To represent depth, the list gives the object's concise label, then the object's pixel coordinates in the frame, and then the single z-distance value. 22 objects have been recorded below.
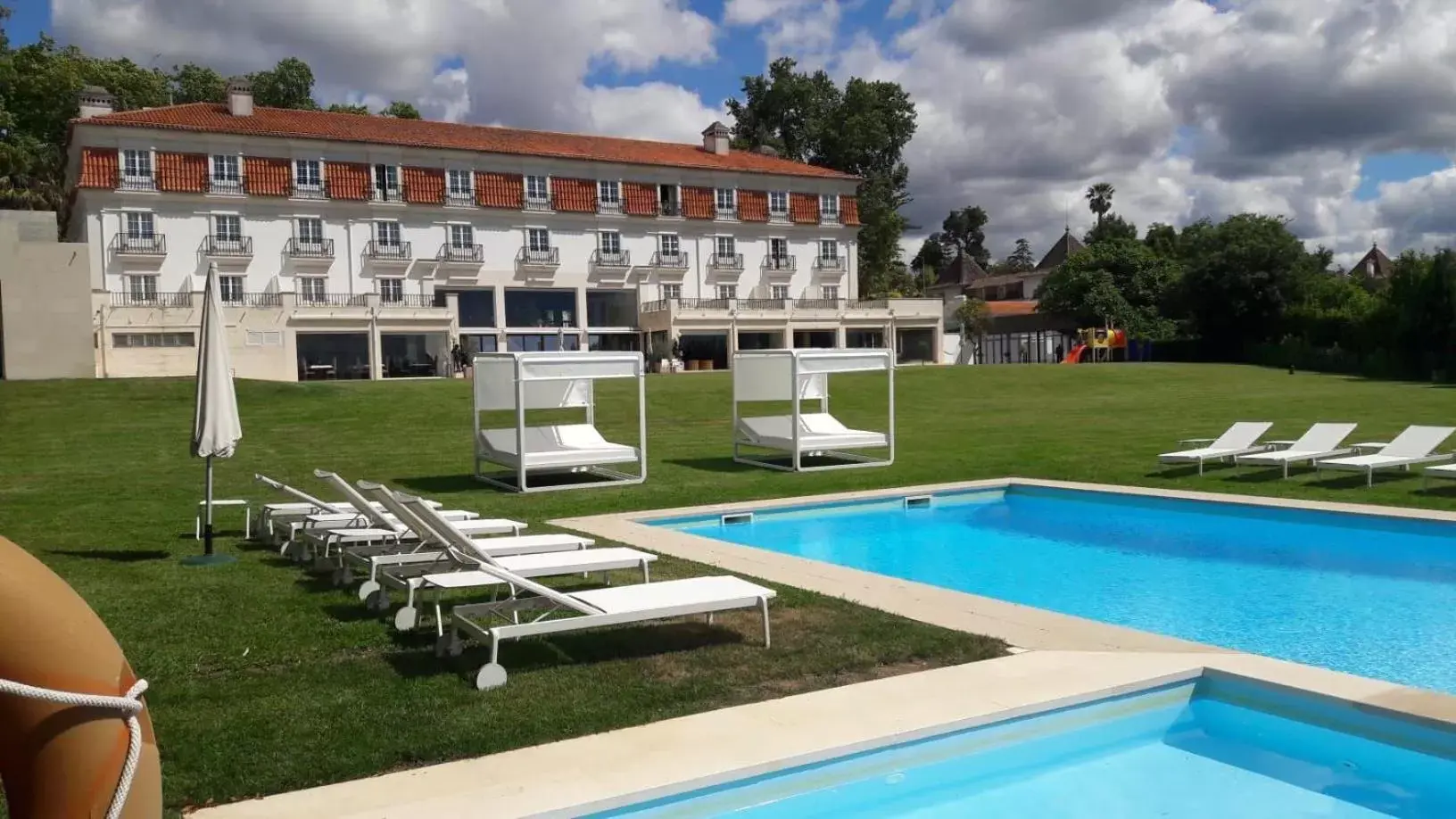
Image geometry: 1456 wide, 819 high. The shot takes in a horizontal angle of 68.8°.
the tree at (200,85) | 58.22
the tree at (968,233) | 123.31
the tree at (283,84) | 59.28
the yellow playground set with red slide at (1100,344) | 58.47
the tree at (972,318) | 62.06
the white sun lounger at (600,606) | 5.82
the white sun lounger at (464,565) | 6.69
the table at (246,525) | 10.65
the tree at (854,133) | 66.50
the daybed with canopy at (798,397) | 16.75
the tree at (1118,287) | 62.12
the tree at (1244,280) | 54.28
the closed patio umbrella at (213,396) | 9.17
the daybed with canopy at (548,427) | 14.24
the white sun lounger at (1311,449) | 14.70
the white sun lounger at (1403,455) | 13.74
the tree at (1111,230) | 80.19
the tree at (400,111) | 61.41
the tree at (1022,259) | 126.81
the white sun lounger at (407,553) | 7.41
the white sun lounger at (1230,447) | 15.34
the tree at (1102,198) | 104.19
